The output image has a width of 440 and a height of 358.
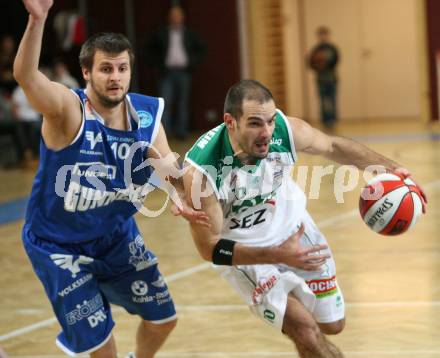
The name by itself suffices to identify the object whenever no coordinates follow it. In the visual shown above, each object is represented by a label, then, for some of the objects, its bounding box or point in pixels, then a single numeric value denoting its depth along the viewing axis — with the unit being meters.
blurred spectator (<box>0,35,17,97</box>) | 17.20
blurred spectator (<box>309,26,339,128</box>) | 20.03
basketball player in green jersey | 5.00
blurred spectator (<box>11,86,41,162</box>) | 16.22
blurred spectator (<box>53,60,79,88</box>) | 16.89
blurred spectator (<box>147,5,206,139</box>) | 18.75
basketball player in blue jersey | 5.08
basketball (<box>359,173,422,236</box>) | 5.52
